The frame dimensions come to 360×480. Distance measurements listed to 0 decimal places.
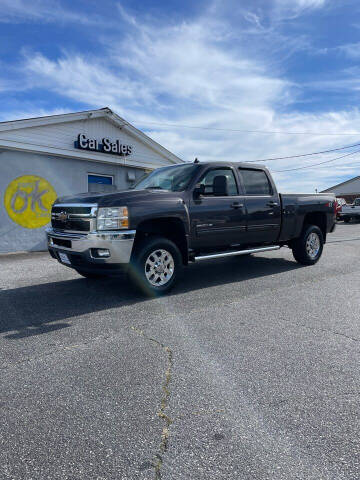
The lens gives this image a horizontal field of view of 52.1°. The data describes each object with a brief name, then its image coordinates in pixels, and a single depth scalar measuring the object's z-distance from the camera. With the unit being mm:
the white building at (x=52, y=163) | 10906
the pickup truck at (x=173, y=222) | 4957
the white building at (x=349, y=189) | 46812
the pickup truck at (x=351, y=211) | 27469
